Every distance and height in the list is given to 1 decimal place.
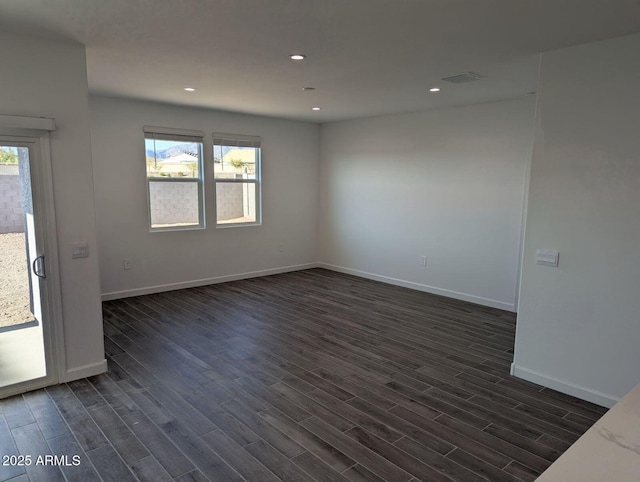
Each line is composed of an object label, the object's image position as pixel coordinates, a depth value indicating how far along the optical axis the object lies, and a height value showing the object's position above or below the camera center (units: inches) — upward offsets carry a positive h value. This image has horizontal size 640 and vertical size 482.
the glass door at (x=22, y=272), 116.8 -26.6
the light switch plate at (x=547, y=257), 126.3 -21.3
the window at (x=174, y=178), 224.4 +3.7
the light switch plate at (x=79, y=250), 128.3 -21.3
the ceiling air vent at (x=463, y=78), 151.0 +41.9
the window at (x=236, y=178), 250.7 +4.3
